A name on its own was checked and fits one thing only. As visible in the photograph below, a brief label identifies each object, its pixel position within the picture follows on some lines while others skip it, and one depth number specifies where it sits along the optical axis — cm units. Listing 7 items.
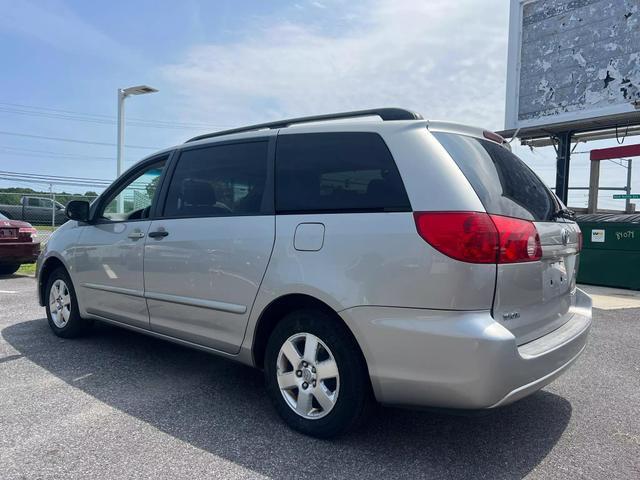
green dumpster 991
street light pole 1268
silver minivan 256
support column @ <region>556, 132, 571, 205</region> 1223
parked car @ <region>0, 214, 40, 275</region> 950
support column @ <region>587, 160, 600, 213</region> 1253
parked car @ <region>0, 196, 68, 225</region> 2189
